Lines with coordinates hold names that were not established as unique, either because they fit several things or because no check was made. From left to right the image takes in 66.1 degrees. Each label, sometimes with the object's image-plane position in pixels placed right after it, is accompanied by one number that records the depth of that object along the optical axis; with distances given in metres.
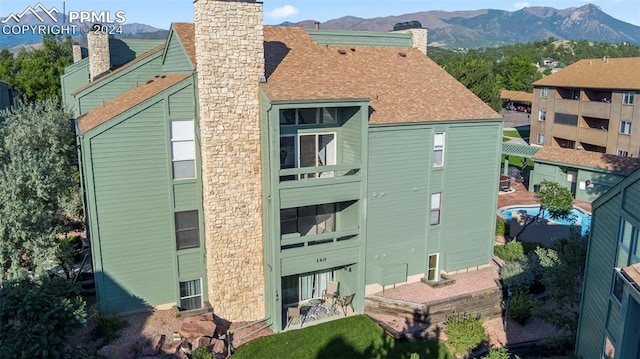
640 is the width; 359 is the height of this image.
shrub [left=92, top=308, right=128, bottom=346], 17.69
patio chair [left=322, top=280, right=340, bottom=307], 21.58
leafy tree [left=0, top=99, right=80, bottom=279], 18.38
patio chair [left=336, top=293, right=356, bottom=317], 20.92
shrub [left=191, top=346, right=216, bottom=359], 16.88
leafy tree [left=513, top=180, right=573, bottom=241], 28.91
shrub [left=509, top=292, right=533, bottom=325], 20.95
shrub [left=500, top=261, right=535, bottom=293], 22.52
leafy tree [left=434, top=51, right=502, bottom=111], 65.31
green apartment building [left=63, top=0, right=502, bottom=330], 18.19
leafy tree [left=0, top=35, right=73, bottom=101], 55.75
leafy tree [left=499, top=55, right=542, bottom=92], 112.47
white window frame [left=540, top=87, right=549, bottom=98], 57.47
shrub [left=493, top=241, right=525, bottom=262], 26.50
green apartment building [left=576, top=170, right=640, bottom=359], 10.98
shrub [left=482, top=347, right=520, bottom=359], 14.06
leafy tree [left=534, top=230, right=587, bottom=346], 17.62
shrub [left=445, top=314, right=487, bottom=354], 18.56
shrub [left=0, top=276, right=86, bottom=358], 13.88
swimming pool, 34.69
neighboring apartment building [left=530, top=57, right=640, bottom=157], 47.41
